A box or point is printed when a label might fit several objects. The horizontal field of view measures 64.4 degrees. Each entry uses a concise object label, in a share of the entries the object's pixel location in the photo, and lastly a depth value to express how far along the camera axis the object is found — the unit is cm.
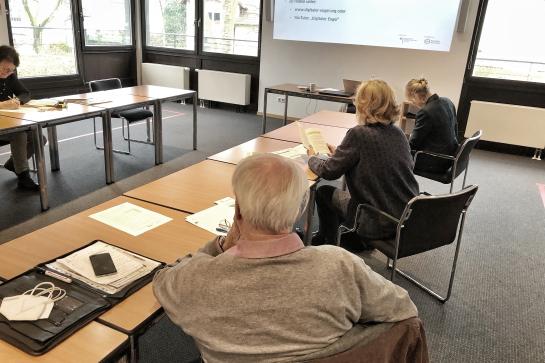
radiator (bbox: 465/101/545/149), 512
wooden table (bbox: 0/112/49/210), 286
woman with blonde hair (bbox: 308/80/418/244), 200
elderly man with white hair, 89
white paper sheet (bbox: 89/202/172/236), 156
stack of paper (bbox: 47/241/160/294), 120
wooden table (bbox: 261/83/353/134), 479
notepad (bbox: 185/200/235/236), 160
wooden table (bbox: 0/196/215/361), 111
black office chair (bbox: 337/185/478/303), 184
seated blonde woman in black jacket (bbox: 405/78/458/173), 315
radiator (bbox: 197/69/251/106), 681
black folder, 98
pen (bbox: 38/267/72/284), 119
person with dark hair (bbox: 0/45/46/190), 342
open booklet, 249
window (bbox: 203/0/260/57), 672
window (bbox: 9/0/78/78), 580
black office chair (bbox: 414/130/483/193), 304
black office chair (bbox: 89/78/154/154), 435
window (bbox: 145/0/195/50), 716
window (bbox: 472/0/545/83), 514
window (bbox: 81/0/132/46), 668
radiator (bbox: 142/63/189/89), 728
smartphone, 123
